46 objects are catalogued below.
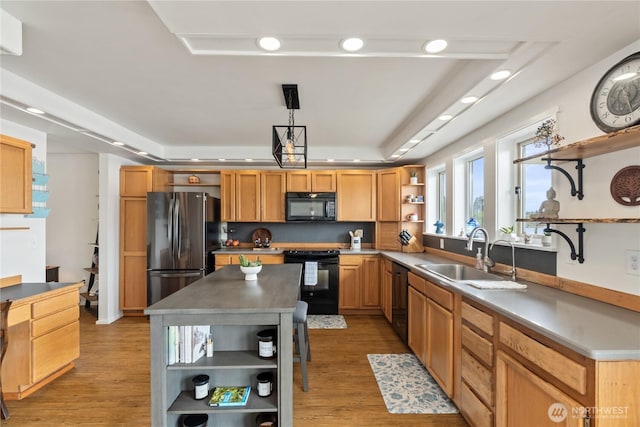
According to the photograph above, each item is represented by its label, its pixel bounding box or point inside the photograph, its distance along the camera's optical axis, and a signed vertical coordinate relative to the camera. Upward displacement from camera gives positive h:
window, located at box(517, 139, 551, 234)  2.35 +0.23
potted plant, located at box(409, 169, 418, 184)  4.38 +0.56
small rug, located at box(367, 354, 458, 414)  2.21 -1.44
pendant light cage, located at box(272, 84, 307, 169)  2.39 +0.60
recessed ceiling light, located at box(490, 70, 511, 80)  1.78 +0.85
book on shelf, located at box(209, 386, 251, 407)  1.69 -1.07
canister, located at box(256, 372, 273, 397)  1.77 -1.03
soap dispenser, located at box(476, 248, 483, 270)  2.64 -0.43
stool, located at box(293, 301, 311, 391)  2.37 -0.97
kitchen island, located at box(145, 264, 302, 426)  1.62 -0.84
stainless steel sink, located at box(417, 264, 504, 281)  2.61 -0.55
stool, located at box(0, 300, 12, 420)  2.00 -0.76
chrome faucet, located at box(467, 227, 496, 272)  2.53 -0.37
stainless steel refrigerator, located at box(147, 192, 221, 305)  4.09 -0.38
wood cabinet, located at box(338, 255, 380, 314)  4.39 -1.04
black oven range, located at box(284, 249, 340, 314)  4.36 -0.97
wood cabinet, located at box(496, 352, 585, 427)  1.21 -0.85
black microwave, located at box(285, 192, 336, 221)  4.70 +0.12
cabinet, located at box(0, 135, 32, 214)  2.43 +0.32
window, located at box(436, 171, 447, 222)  4.20 +0.25
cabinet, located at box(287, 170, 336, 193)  4.76 +0.52
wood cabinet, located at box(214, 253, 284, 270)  4.42 -0.67
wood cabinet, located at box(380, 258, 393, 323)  3.88 -1.01
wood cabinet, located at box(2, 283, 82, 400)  2.31 -1.05
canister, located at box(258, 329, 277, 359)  1.73 -0.78
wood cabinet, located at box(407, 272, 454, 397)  2.20 -0.97
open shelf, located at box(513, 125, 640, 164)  1.35 +0.35
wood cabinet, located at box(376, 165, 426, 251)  4.44 +0.20
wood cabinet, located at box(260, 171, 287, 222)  4.75 +0.28
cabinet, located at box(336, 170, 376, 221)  4.77 +0.30
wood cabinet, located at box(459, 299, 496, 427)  1.71 -0.94
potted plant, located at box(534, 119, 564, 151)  1.90 +0.51
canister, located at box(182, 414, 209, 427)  1.68 -1.19
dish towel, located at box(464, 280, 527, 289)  2.03 -0.50
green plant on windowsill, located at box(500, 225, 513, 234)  2.45 -0.13
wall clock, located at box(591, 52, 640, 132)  1.48 +0.62
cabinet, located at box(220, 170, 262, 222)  4.71 +0.29
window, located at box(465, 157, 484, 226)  3.21 +0.27
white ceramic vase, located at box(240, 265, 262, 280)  2.40 -0.47
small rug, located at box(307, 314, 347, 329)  3.89 -1.48
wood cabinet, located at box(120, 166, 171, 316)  4.22 -0.32
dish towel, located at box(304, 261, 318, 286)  4.35 -0.87
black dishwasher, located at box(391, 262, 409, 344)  3.21 -0.99
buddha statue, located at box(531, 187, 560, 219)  1.88 +0.04
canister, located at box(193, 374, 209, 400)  1.74 -1.02
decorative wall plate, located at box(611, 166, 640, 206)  1.50 +0.15
